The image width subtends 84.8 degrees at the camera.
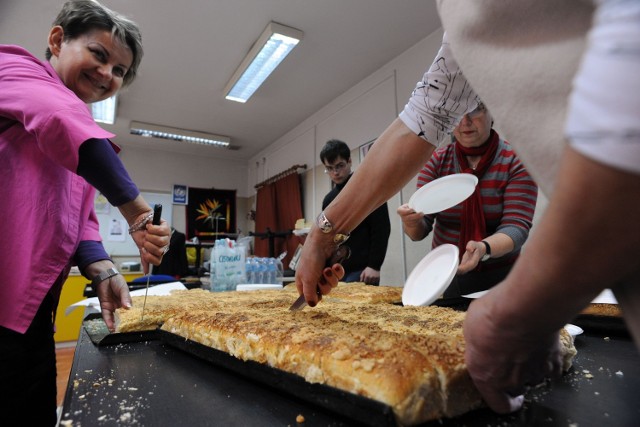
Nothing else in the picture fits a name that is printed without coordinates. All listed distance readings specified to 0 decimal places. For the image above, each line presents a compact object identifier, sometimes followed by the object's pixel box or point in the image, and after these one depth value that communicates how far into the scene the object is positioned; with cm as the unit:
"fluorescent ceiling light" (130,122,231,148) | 550
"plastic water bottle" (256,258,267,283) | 240
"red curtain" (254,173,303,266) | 557
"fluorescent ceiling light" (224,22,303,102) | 327
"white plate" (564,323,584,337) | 75
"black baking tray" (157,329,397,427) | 43
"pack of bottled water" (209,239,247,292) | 194
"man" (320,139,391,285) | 256
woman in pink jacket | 82
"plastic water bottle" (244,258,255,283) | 238
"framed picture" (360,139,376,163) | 404
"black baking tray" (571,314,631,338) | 92
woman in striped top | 154
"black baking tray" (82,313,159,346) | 91
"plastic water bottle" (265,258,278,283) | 246
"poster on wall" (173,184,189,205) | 699
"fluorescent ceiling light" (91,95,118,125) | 453
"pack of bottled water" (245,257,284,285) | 239
